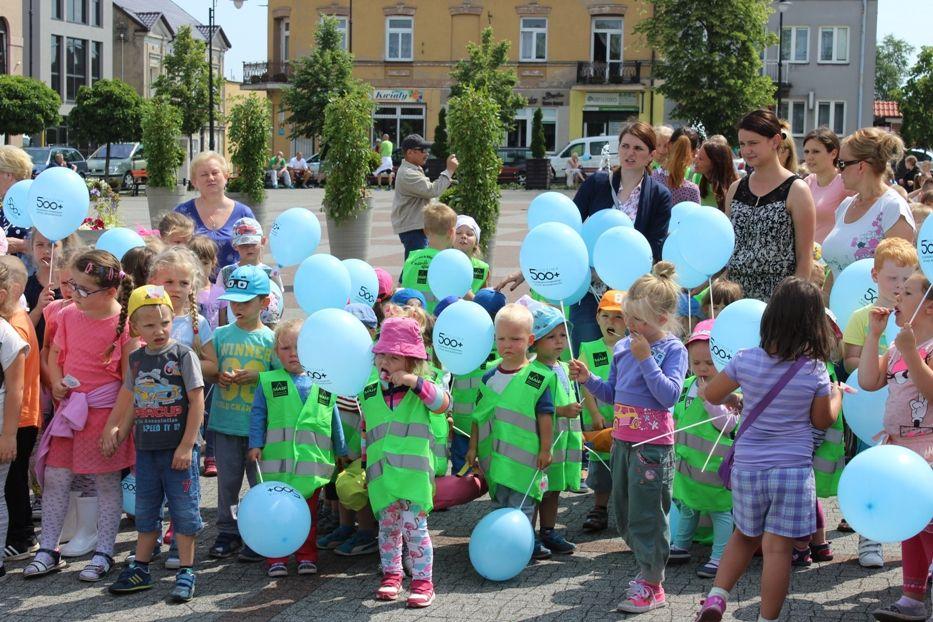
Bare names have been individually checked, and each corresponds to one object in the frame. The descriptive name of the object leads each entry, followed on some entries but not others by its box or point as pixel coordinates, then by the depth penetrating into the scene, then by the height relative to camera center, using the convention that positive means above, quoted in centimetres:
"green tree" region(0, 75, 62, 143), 4188 +303
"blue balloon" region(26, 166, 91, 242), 673 -9
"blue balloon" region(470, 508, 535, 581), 527 -160
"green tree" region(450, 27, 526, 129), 4644 +506
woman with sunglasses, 659 +1
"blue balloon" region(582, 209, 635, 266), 696 -15
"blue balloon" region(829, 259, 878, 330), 591 -45
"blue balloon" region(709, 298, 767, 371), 518 -58
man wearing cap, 1084 +1
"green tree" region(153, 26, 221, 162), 4924 +480
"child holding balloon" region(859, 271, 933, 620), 472 -79
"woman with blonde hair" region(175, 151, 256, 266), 764 -11
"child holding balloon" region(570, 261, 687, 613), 499 -99
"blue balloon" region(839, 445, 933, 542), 418 -106
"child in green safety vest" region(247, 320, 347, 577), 555 -115
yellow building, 5106 +641
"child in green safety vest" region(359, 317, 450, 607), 522 -119
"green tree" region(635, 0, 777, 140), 4122 +518
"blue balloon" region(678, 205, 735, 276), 616 -21
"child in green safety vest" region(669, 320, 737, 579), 561 -129
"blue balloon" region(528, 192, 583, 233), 746 -9
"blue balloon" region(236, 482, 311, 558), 525 -149
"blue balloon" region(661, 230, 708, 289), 640 -35
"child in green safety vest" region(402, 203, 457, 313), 761 -33
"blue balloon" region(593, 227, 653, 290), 633 -31
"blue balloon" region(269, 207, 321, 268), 768 -29
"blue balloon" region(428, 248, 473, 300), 714 -48
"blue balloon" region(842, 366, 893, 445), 524 -95
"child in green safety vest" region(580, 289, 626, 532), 617 -95
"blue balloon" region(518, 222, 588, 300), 616 -34
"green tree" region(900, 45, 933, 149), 4747 +413
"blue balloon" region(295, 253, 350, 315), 656 -51
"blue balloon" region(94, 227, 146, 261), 705 -31
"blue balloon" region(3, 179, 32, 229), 721 -10
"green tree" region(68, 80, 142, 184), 4344 +284
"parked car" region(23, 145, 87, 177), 3468 +103
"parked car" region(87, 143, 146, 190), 3722 +86
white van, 4054 +165
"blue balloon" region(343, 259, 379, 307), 688 -53
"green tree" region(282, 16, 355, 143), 4972 +496
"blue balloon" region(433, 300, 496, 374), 553 -68
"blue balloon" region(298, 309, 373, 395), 517 -71
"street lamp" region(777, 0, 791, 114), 4301 +719
